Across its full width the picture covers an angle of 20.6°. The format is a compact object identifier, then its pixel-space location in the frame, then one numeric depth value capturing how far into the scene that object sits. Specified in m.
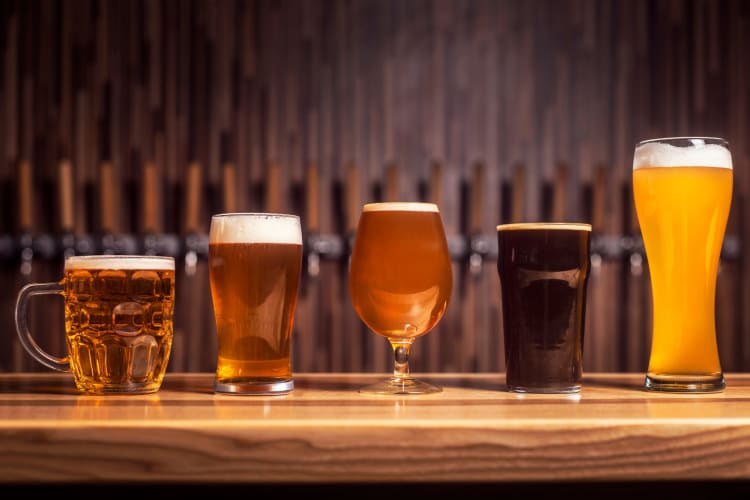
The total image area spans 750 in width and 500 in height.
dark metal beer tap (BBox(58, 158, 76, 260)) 3.75
